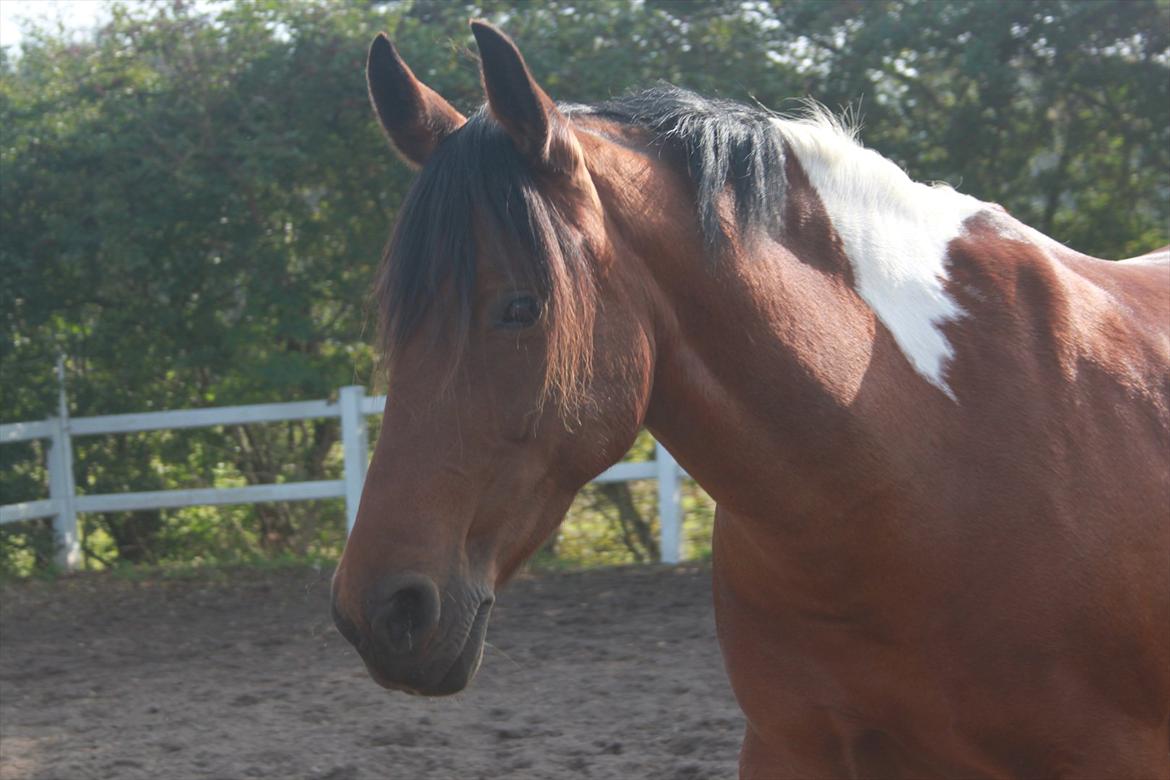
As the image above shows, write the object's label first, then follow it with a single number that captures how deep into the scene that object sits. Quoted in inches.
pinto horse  126.5
